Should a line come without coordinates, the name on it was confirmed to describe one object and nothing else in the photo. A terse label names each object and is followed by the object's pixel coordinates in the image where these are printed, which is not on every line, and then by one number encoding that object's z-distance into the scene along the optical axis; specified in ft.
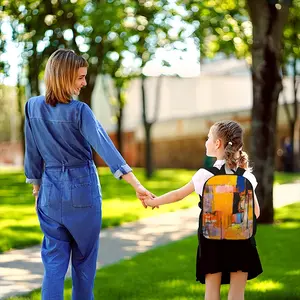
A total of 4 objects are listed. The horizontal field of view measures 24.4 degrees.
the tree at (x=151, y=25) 54.94
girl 13.70
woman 13.67
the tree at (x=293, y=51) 63.87
